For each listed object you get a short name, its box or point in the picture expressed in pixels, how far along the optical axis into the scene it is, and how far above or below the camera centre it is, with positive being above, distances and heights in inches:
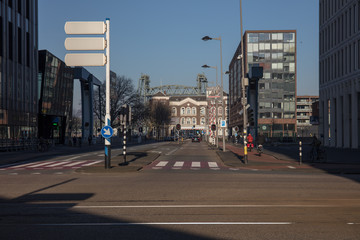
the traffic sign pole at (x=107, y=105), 741.1 +40.9
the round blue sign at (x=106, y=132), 746.8 -7.6
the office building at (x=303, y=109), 6176.2 +284.2
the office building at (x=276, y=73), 4318.4 +570.4
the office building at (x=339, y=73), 1893.5 +279.3
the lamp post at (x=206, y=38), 1514.8 +326.0
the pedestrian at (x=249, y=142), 1546.5 -53.4
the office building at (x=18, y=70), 1772.9 +268.5
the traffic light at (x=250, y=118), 1048.2 +25.0
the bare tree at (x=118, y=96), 3221.0 +250.6
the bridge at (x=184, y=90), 7381.9 +671.9
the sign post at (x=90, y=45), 743.1 +148.1
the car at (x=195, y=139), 3435.0 -91.6
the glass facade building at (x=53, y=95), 2469.2 +205.6
